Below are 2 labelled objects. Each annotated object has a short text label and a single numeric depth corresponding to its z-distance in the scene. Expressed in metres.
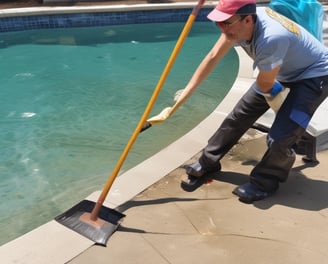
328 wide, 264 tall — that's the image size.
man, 2.55
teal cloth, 3.72
